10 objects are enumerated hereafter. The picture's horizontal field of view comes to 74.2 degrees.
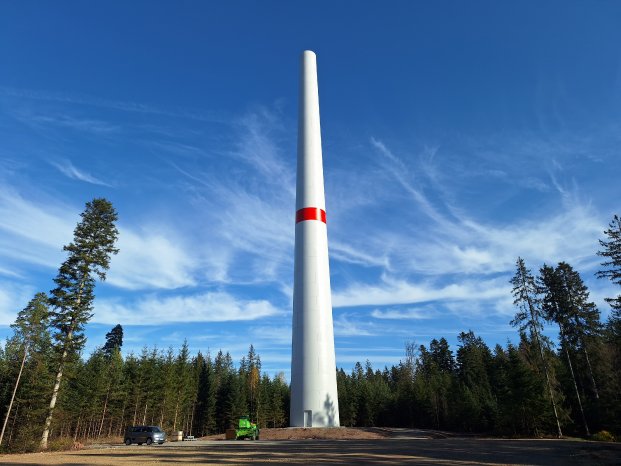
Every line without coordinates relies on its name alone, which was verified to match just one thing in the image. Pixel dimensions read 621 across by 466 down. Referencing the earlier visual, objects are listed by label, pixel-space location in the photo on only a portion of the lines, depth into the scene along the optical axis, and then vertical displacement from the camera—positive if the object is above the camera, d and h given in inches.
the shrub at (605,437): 1399.9 -59.0
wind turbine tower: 1405.0 +358.3
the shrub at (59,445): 1338.6 -91.4
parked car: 1409.9 -59.3
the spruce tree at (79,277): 1499.8 +499.8
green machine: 1414.9 -45.2
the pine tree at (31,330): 1611.7 +314.0
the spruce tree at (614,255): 1532.6 +570.5
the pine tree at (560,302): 2191.2 +586.2
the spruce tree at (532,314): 1732.3 +423.0
